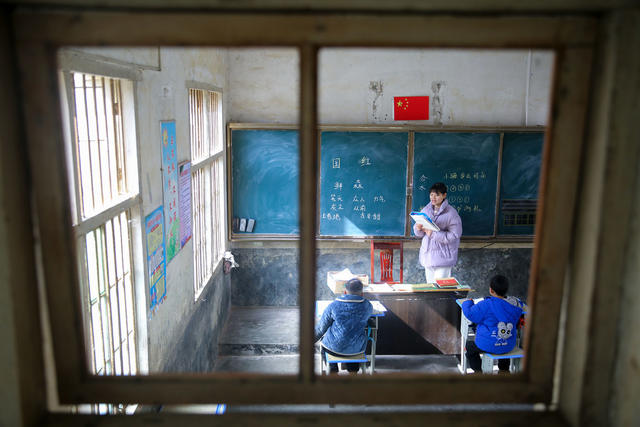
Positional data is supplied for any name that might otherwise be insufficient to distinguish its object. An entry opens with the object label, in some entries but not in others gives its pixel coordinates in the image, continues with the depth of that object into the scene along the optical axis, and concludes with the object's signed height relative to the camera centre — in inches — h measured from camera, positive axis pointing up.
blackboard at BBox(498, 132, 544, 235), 215.9 -21.7
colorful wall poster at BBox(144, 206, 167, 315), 106.3 -29.5
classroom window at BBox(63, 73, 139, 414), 77.7 -14.6
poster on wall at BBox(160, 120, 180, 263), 118.8 -14.5
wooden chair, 202.1 -53.3
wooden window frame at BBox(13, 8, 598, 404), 36.6 -3.2
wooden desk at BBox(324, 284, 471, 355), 172.6 -67.1
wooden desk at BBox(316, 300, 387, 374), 155.0 -60.9
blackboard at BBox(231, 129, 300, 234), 210.5 -21.7
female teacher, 199.0 -43.4
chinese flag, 215.0 +9.3
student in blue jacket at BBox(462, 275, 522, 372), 142.0 -54.5
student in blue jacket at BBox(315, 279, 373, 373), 144.3 -57.3
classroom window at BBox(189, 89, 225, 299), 161.3 -20.2
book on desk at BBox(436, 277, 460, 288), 177.6 -55.7
